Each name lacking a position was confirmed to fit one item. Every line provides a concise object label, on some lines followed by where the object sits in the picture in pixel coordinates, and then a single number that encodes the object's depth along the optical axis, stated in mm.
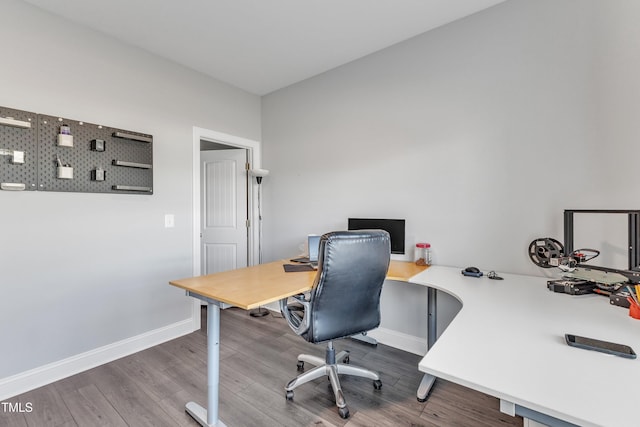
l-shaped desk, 674
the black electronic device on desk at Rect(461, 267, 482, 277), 1971
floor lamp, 3389
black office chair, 1556
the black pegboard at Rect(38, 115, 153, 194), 2051
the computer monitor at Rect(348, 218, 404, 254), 2473
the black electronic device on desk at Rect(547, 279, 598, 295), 1502
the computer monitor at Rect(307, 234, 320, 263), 2363
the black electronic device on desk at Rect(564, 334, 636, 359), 852
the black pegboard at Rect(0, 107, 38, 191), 1880
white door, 3598
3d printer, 1458
